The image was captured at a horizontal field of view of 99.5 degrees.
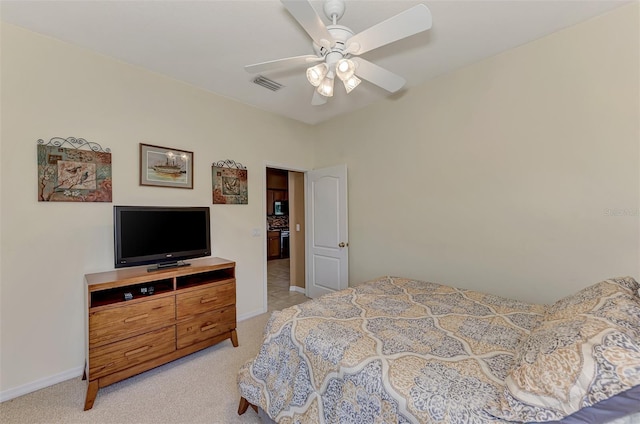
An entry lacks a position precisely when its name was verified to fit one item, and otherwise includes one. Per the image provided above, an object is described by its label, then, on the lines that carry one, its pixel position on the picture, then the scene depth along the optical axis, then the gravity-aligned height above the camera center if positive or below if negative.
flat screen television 2.28 -0.17
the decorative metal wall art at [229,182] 3.19 +0.40
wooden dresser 1.96 -0.83
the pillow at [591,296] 1.20 -0.41
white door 3.74 -0.26
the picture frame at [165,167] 2.66 +0.51
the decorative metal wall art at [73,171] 2.15 +0.39
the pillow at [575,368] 0.80 -0.50
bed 0.84 -0.66
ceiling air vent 2.80 +1.41
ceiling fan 1.40 +1.02
